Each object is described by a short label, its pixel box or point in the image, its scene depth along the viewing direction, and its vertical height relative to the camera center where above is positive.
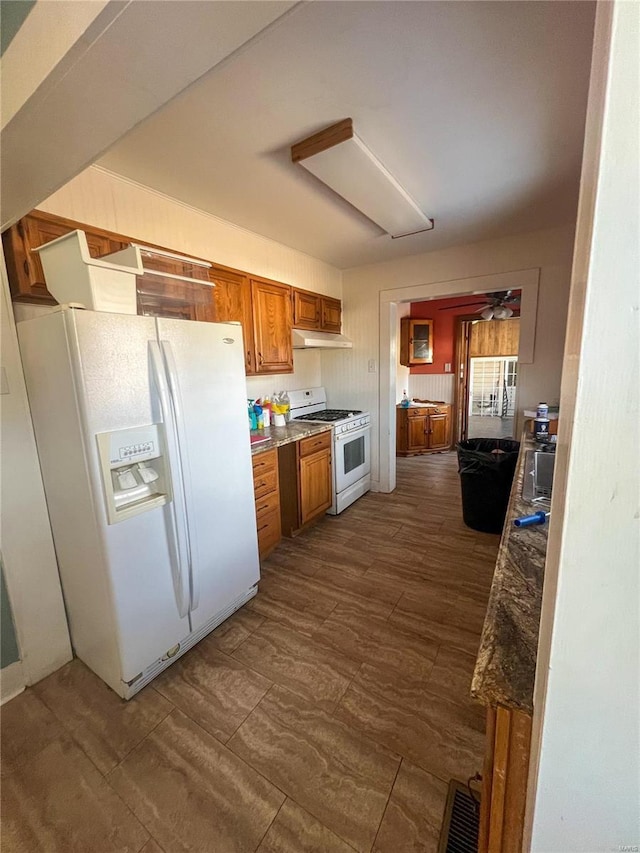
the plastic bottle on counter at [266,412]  3.05 -0.38
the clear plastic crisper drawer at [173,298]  1.85 +0.44
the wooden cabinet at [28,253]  1.53 +0.56
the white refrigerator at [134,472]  1.35 -0.45
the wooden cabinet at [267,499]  2.41 -0.96
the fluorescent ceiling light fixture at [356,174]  1.57 +1.04
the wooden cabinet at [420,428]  5.35 -1.01
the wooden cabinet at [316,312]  3.17 +0.58
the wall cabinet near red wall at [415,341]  5.51 +0.41
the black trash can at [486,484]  2.75 -1.01
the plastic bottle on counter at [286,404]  3.29 -0.34
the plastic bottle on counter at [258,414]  2.94 -0.38
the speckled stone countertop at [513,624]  0.58 -0.56
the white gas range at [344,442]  3.23 -0.75
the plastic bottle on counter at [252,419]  2.93 -0.43
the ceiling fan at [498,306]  4.48 +0.77
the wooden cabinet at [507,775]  0.56 -0.71
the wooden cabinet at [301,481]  2.76 -0.95
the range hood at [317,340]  3.08 +0.28
